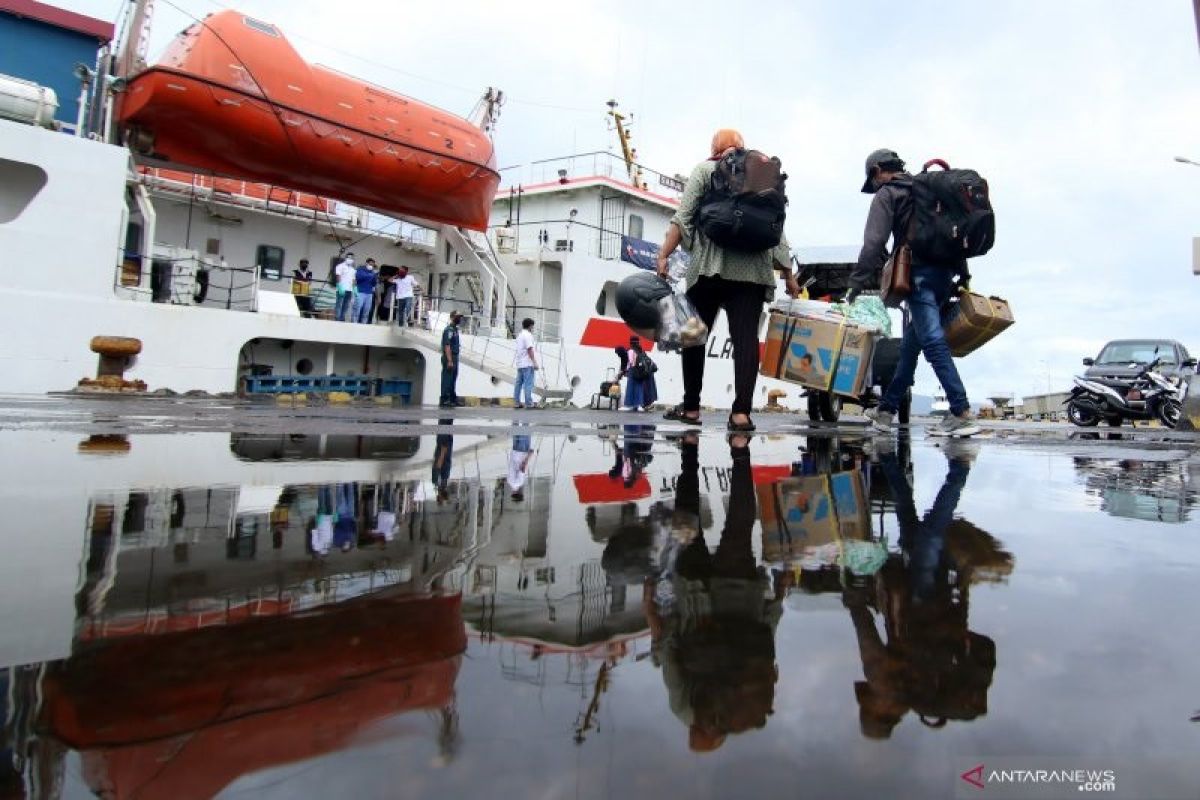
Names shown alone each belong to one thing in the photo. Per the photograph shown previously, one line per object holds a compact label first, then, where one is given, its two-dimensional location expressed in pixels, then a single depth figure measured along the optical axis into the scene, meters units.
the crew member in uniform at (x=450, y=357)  12.16
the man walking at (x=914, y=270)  4.51
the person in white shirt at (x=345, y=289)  12.89
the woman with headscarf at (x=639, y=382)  12.59
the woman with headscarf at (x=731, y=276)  4.31
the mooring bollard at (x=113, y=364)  9.50
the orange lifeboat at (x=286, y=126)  10.49
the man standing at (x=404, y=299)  13.63
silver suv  12.56
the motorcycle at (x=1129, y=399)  10.79
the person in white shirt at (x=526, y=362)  12.55
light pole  16.30
